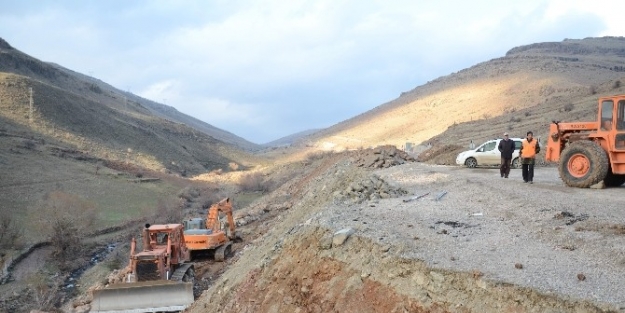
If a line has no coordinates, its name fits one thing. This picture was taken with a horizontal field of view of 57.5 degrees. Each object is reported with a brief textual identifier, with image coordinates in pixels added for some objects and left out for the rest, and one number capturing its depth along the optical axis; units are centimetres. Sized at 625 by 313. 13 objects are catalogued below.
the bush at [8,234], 2572
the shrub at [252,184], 4394
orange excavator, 1912
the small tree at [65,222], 2536
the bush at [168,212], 3175
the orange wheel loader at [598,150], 1358
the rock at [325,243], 889
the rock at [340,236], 877
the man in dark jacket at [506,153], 1678
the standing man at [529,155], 1526
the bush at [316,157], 5112
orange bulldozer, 1395
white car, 2378
